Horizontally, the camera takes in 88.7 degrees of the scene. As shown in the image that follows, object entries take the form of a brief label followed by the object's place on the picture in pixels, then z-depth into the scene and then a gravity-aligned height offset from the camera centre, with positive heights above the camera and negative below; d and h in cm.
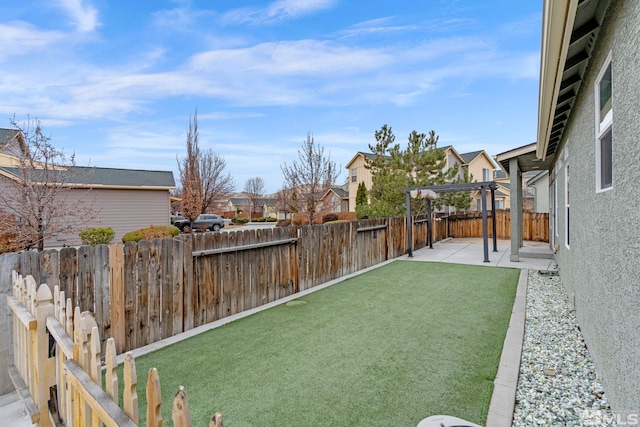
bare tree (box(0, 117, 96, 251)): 808 +71
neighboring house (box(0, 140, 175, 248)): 1625 +86
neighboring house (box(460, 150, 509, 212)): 2875 +366
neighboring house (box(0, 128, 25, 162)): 904 +228
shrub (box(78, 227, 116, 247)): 1376 -93
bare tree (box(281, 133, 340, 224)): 1553 +189
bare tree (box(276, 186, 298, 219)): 2224 +78
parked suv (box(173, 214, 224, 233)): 2414 -86
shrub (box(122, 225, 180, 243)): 1320 -89
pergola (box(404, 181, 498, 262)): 1053 +62
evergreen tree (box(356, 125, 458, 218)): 1733 +199
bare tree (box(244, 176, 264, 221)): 5231 +392
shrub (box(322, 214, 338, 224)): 2667 -59
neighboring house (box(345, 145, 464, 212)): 3014 +334
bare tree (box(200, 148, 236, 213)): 2352 +265
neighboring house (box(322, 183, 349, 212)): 3541 +136
